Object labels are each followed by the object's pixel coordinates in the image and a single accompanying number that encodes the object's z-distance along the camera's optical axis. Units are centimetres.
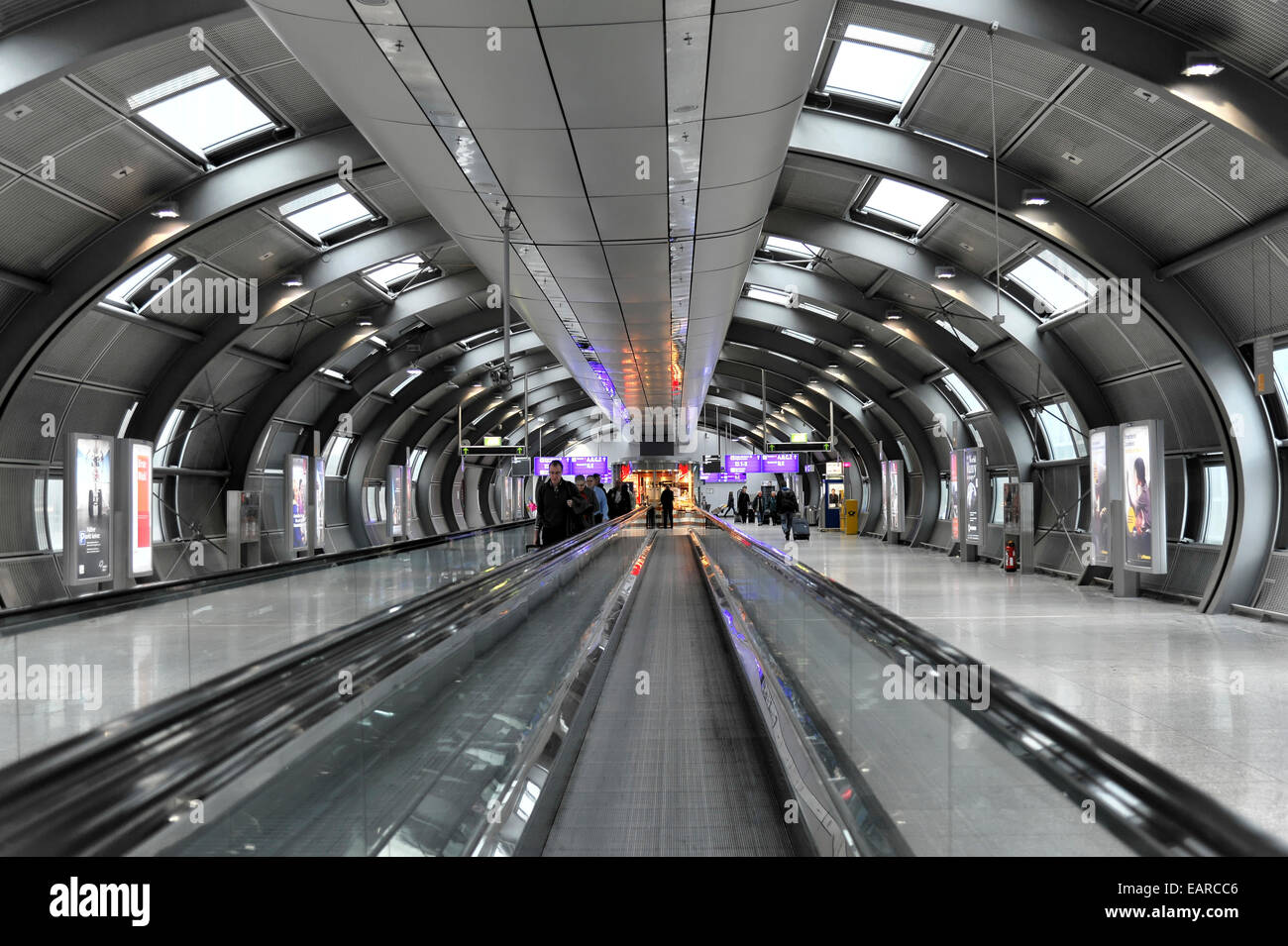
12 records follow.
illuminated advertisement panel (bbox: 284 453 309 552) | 2558
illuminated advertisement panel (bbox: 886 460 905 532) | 3544
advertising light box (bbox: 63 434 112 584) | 1497
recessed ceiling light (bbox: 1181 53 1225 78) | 920
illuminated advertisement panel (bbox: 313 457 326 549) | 2694
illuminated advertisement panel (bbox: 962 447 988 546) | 2497
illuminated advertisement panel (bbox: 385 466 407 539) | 3672
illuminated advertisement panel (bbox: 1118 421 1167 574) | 1564
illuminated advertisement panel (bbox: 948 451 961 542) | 2658
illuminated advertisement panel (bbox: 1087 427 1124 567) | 1708
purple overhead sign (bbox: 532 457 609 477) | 4358
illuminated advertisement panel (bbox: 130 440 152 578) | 1639
